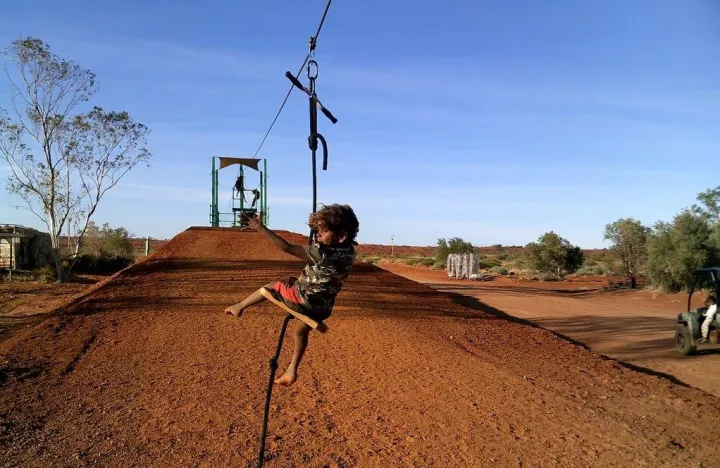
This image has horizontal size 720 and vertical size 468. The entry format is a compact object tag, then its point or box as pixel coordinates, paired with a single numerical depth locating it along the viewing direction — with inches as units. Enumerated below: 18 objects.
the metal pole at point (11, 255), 1162.6
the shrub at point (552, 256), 1654.8
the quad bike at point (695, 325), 505.0
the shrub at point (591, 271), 1893.5
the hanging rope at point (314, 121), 168.6
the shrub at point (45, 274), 1154.9
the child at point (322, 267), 140.8
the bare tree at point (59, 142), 975.6
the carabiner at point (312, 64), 204.4
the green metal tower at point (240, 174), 903.1
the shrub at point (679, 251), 993.5
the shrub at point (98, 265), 1509.6
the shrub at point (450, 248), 2151.8
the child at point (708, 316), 519.5
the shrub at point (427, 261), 2395.4
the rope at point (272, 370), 135.1
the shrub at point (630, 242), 1370.6
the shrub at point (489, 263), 2277.1
